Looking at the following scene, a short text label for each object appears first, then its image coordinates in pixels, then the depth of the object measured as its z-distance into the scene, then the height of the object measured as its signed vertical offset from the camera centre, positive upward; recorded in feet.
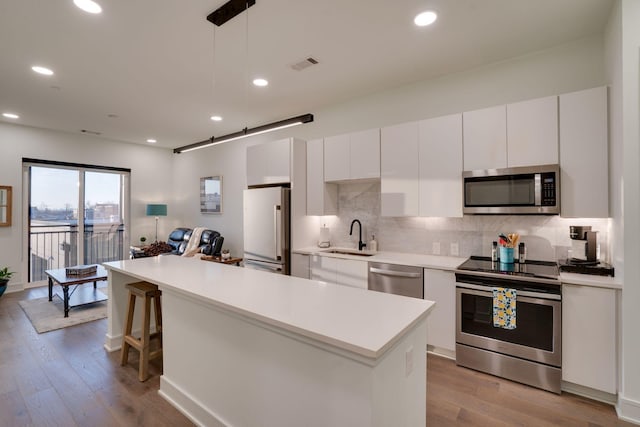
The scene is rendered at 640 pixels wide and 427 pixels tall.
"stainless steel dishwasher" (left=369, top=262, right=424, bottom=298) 9.84 -2.12
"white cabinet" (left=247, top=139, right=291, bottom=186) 13.57 +2.43
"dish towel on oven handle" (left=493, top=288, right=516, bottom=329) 8.15 -2.46
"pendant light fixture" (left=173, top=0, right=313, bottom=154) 7.46 +5.09
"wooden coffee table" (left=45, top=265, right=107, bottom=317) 13.57 -3.51
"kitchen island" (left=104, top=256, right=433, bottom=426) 4.25 -2.30
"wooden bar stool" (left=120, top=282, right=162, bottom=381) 8.54 -3.29
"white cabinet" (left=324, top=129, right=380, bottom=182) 11.75 +2.36
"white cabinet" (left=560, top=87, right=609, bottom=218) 7.75 +1.57
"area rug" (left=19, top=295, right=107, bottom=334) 12.50 -4.36
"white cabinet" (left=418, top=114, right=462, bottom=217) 9.91 +1.62
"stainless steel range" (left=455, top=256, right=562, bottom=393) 7.75 -2.95
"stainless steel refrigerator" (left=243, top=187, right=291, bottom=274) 13.17 -0.63
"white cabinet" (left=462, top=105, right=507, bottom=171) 9.12 +2.33
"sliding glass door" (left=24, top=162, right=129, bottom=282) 18.89 +0.04
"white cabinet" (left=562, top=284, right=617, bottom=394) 7.14 -2.91
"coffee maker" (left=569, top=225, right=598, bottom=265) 8.23 -0.78
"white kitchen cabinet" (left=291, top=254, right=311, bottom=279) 12.73 -2.11
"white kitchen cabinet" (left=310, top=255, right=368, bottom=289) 11.03 -2.09
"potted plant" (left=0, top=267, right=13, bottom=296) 15.56 -3.20
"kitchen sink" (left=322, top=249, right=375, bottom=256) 12.48 -1.53
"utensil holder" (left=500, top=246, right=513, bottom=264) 9.25 -1.23
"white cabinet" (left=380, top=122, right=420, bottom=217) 10.78 +1.60
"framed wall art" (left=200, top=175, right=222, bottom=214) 20.81 +1.45
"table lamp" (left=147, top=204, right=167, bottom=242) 22.26 +0.40
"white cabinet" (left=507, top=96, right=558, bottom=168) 8.39 +2.31
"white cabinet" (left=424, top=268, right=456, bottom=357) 9.28 -2.89
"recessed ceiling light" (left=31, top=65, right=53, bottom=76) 10.71 +5.14
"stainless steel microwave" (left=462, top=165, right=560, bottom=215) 8.41 +0.71
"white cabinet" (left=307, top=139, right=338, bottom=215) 13.35 +1.24
